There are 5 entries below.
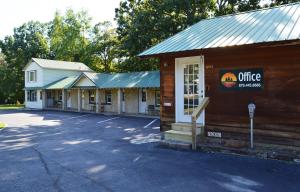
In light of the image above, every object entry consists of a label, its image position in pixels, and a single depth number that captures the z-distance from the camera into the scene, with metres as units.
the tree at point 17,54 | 52.98
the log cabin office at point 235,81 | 9.50
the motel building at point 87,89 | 28.36
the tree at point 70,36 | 56.19
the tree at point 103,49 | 50.41
